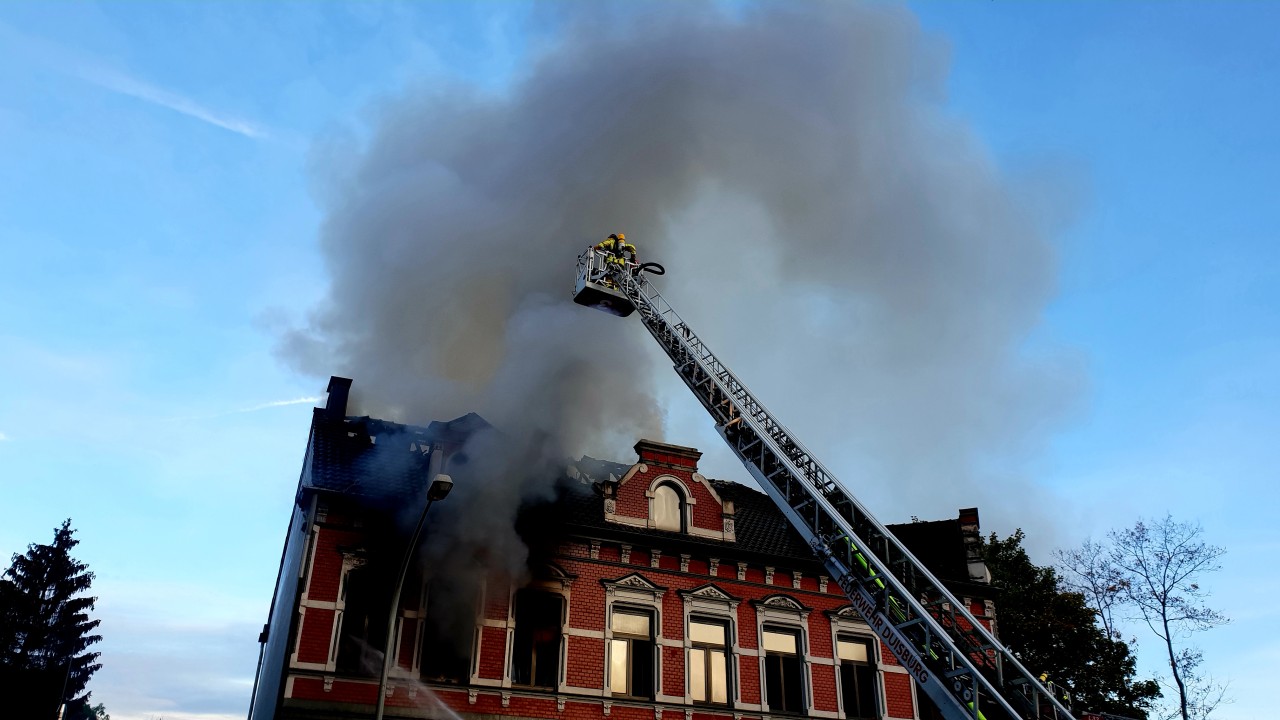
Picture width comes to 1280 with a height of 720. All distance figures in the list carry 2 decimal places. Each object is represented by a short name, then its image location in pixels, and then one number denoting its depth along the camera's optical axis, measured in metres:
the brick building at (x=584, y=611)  15.23
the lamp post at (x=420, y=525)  11.56
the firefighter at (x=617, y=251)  18.22
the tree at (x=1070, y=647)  28.80
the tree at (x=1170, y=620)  26.09
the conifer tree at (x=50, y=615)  38.53
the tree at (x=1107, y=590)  28.77
